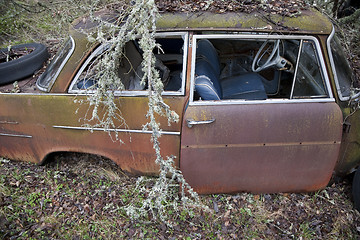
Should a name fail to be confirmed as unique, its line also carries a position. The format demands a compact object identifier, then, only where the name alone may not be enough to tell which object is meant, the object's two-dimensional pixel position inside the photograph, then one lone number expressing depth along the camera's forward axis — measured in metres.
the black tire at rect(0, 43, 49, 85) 3.01
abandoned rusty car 2.39
